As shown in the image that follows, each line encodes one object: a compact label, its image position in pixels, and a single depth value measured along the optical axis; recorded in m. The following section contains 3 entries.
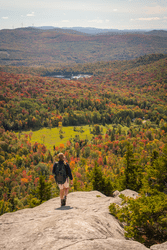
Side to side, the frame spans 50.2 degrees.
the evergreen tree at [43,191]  43.62
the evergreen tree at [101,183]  44.38
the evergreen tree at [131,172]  40.44
